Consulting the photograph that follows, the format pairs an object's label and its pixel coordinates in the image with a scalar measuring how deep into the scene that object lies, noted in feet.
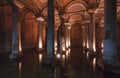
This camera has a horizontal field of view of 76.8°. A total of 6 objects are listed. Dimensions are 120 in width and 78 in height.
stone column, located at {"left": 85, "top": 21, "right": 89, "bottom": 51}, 39.63
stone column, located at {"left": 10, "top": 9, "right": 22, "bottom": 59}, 24.39
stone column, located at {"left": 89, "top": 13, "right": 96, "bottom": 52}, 28.34
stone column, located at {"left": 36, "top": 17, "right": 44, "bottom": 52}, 37.54
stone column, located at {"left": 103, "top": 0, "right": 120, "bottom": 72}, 14.08
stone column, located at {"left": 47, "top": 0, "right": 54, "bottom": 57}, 18.61
